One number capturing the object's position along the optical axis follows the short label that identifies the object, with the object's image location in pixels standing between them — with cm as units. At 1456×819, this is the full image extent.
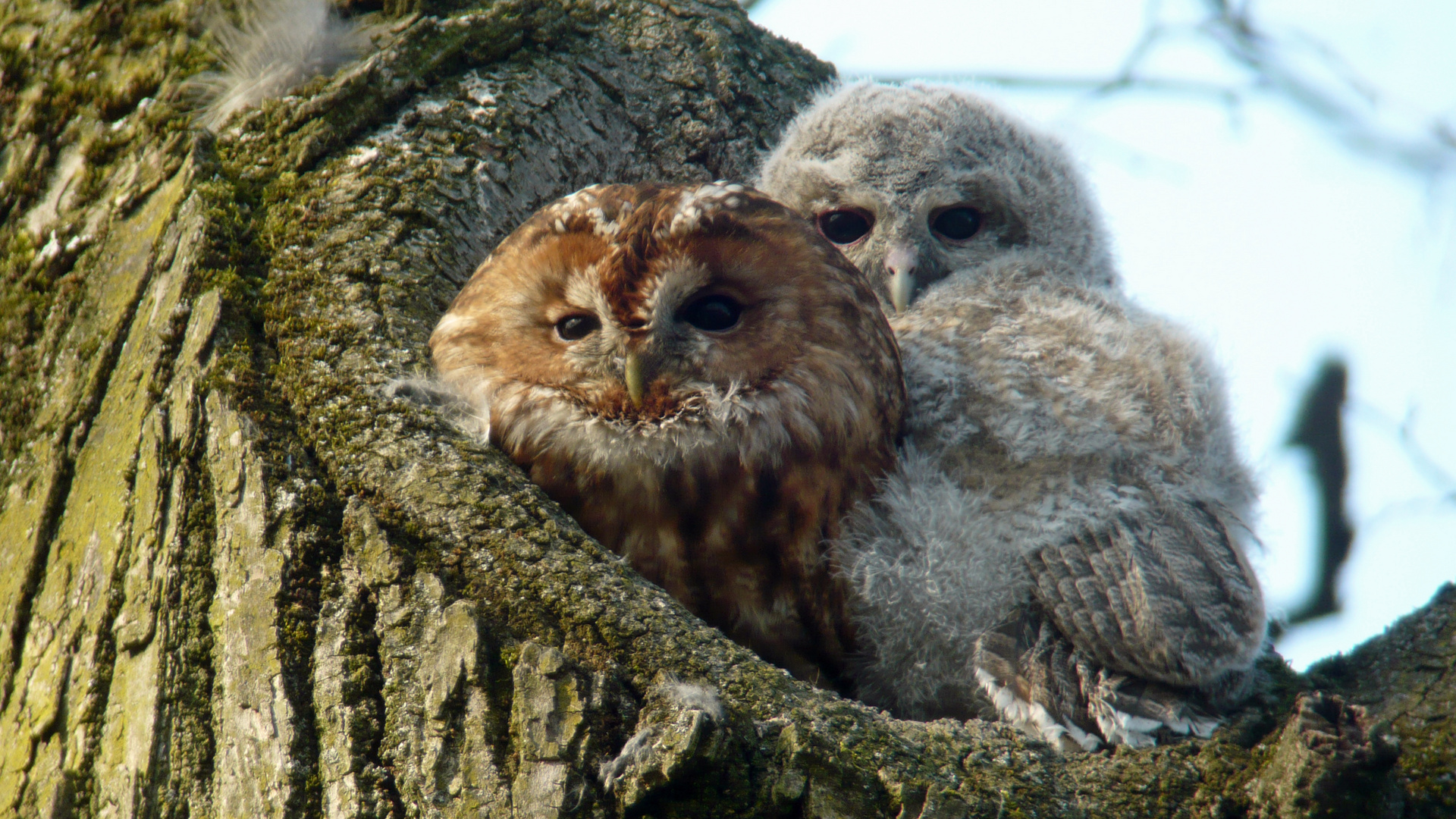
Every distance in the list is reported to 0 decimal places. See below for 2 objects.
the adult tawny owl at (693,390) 659
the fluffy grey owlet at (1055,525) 657
